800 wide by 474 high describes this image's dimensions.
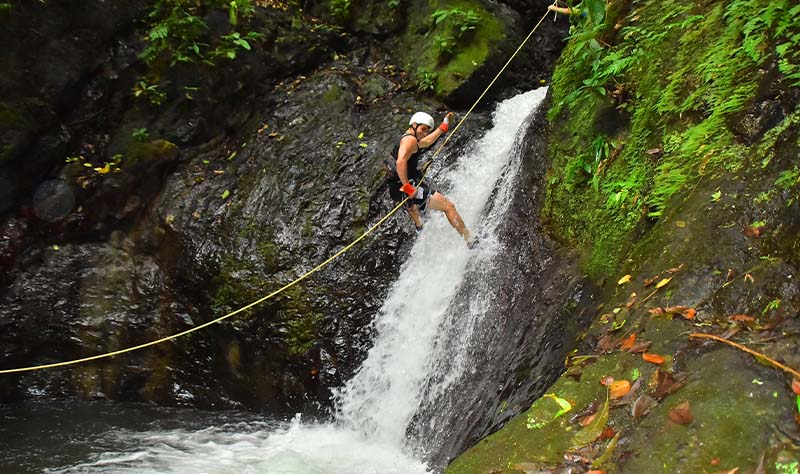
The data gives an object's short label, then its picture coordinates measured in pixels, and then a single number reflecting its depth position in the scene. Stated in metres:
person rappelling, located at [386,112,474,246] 6.29
